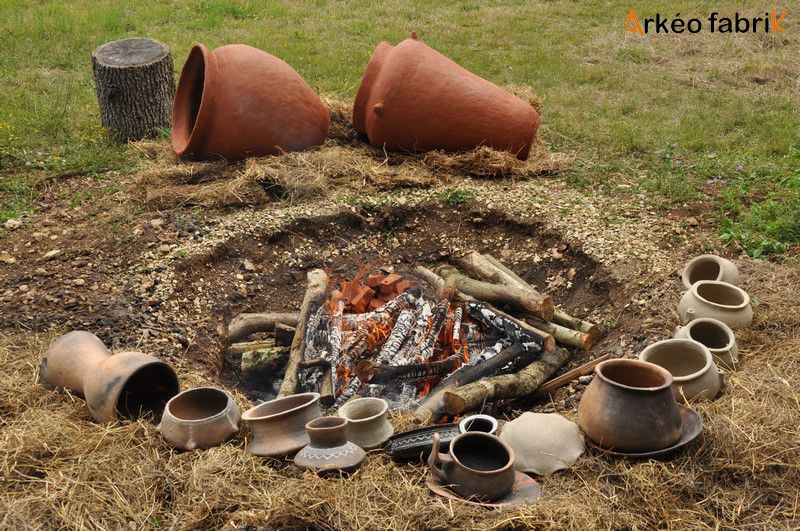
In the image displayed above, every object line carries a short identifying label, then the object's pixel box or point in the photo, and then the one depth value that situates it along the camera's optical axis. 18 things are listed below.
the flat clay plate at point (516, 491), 2.83
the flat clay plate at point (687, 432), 2.98
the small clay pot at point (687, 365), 3.35
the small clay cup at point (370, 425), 3.19
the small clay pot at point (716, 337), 3.58
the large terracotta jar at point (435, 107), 5.72
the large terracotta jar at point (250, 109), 5.57
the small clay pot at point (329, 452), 2.96
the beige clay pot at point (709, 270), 4.14
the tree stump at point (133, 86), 6.30
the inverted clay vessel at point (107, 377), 3.27
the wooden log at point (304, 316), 3.88
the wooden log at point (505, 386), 3.62
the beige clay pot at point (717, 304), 3.80
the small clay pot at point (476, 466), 2.82
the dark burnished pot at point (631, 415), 2.96
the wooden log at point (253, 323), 4.31
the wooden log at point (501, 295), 4.13
